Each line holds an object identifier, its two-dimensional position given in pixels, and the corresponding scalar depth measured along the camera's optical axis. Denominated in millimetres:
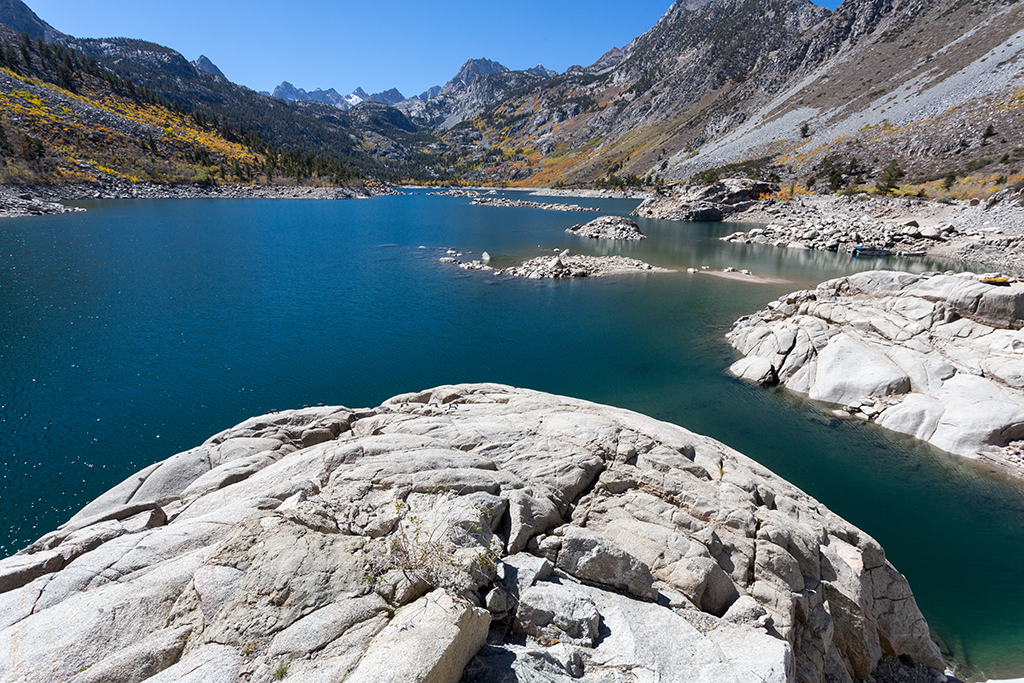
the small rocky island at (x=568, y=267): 59188
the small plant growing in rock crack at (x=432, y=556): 7684
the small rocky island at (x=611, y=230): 89938
